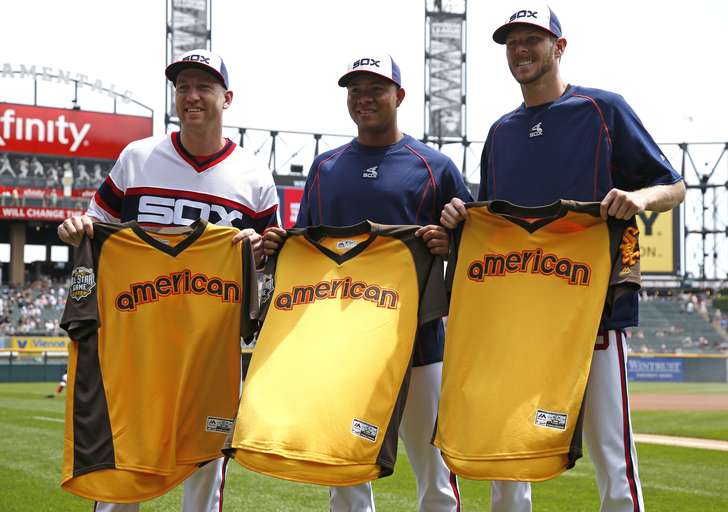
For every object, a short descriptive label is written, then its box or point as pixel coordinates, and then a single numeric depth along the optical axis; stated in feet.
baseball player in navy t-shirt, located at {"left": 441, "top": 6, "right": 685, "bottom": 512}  11.21
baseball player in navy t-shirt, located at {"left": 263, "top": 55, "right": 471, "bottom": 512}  13.12
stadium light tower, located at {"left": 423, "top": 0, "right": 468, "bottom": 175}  140.77
